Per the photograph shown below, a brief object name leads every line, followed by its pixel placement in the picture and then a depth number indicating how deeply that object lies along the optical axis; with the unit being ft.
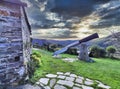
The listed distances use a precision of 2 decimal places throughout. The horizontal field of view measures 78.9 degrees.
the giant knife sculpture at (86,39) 15.01
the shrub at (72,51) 21.51
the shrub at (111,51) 21.51
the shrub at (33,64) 8.98
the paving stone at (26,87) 6.95
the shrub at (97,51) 20.77
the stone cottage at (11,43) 6.59
